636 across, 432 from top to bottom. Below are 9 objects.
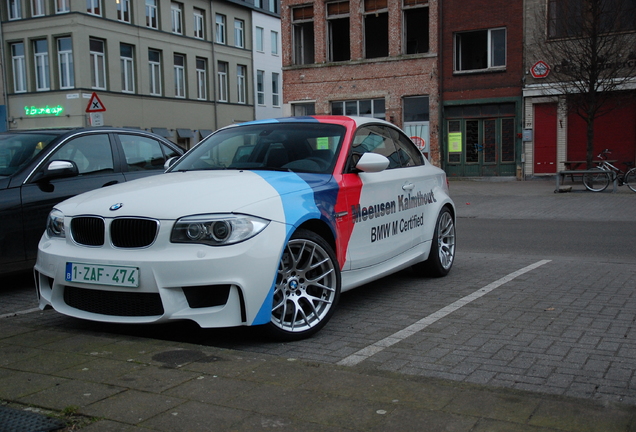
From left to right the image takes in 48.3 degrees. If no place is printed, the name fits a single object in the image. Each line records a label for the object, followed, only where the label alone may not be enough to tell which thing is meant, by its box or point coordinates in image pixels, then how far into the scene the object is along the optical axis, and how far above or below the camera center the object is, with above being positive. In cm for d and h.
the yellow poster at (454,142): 2978 +5
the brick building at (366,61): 3075 +382
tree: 2300 +284
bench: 1997 -95
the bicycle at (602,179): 2036 -113
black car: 649 -16
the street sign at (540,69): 2727 +275
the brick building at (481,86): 2850 +231
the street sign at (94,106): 1781 +116
